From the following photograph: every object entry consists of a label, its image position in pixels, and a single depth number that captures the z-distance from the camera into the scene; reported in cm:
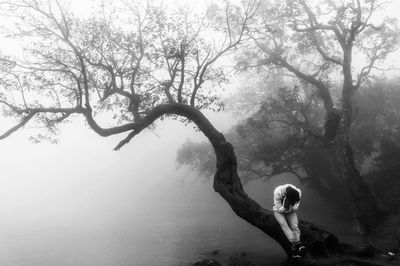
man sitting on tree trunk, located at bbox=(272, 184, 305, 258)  1178
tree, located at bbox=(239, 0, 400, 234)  2192
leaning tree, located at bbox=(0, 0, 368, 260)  1447
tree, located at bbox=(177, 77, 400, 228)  2730
